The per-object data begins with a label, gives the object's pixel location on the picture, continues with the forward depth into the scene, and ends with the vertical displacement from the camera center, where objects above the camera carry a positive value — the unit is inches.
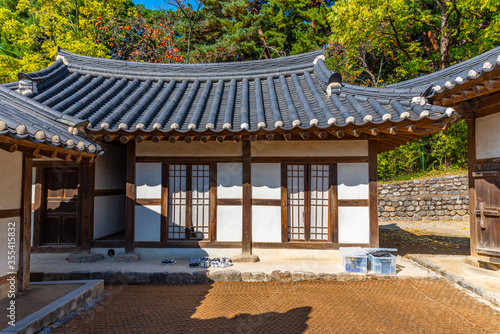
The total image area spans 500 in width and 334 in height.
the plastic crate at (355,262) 250.1 -59.8
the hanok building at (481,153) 245.8 +32.8
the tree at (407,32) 530.0 +305.0
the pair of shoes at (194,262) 263.6 -63.5
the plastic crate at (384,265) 247.1 -61.3
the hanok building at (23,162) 172.4 +17.9
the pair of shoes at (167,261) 274.5 -65.6
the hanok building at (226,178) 275.9 +11.1
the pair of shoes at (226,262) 264.7 -64.5
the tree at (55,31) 558.9 +310.0
